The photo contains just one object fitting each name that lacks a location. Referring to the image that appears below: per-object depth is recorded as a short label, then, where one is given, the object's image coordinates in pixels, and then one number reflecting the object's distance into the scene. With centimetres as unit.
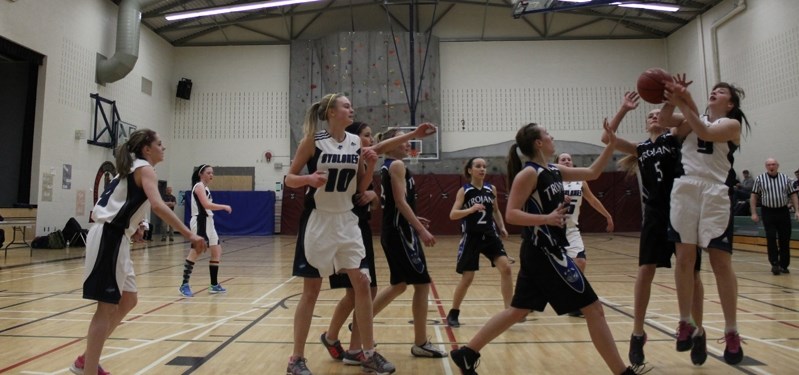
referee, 773
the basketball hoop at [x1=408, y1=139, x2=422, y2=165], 1847
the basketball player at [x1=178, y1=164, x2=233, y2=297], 645
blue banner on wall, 2014
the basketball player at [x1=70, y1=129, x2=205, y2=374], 269
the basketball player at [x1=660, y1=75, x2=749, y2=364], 303
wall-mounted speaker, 2059
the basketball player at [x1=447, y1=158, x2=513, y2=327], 460
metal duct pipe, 1620
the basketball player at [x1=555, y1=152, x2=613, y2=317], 508
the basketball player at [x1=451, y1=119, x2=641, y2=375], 254
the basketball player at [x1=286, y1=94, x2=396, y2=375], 299
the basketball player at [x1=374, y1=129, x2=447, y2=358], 351
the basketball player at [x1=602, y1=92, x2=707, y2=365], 326
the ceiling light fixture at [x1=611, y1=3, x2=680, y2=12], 1636
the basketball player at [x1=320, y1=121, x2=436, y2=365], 325
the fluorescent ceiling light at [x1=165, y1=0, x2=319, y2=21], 1722
